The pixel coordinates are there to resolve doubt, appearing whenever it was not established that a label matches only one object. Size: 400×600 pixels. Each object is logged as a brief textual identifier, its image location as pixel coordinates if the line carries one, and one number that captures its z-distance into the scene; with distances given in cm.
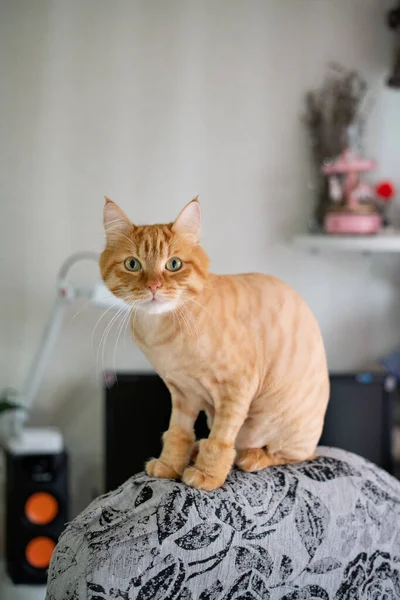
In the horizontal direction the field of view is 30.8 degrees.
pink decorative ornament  248
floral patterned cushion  93
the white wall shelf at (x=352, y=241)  240
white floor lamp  230
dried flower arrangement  265
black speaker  233
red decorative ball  255
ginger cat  95
